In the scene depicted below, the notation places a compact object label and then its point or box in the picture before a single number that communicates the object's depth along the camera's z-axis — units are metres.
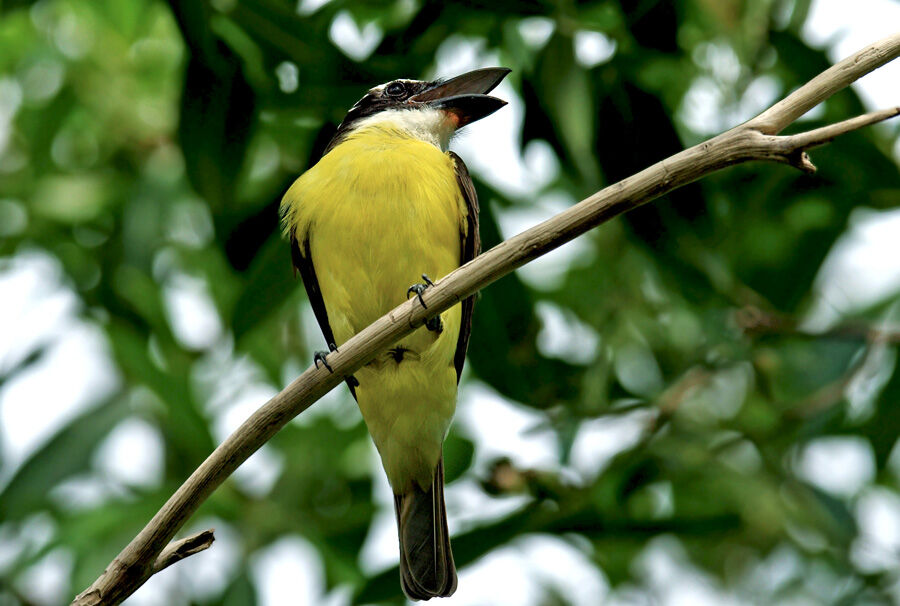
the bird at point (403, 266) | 6.50
